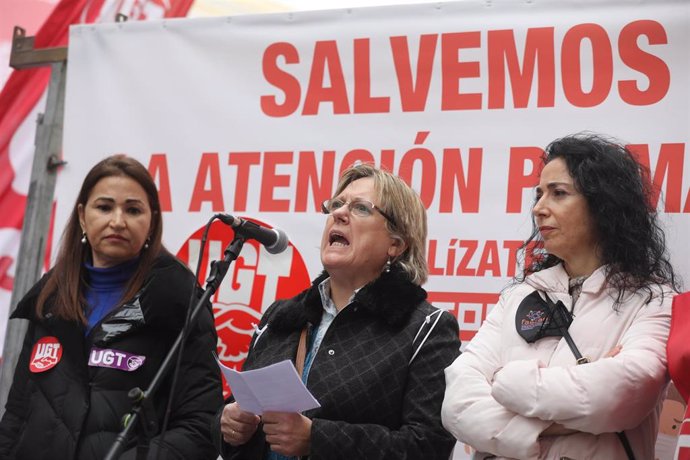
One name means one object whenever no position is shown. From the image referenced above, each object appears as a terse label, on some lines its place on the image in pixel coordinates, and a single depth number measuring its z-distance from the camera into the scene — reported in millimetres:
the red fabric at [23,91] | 4742
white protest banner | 3621
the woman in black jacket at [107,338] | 3258
